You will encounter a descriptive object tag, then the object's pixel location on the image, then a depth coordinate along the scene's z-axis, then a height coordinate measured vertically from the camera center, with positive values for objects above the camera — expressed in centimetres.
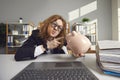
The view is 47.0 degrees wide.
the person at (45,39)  86 +1
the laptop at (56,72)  41 -11
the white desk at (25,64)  46 -11
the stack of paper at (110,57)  49 -6
